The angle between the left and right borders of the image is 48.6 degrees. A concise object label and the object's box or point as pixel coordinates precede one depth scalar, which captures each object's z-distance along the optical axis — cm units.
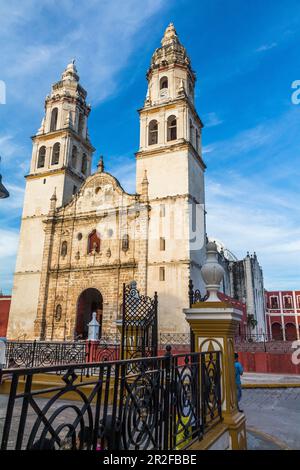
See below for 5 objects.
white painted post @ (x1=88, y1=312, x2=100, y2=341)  1447
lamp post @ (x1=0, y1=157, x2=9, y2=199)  513
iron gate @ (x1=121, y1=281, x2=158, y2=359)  709
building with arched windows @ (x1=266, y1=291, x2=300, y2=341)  4330
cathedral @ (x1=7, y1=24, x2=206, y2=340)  1944
